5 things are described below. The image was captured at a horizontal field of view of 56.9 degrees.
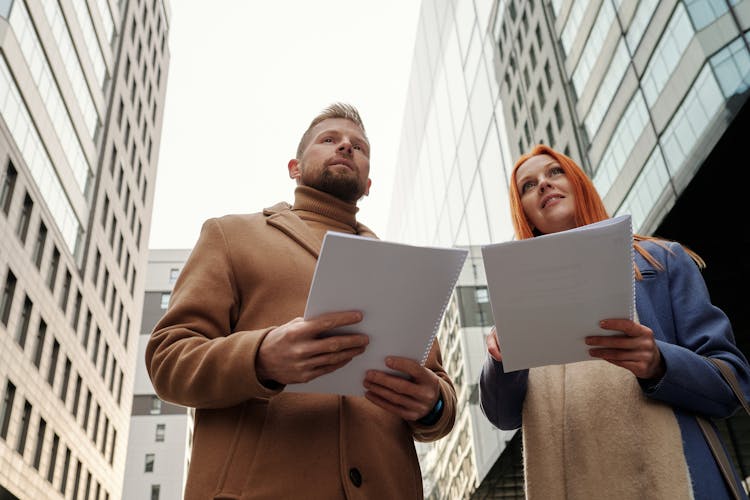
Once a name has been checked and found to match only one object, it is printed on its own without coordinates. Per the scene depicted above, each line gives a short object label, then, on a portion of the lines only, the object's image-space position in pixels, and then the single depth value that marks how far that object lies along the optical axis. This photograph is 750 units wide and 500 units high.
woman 2.40
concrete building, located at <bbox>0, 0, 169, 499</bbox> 24.31
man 2.23
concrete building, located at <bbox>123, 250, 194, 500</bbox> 57.31
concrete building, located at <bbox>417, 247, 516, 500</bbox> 16.98
